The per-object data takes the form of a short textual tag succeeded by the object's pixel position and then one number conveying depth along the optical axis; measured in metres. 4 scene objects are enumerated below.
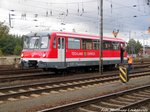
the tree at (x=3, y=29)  49.77
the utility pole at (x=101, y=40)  14.59
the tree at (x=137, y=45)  82.51
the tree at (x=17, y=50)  54.21
